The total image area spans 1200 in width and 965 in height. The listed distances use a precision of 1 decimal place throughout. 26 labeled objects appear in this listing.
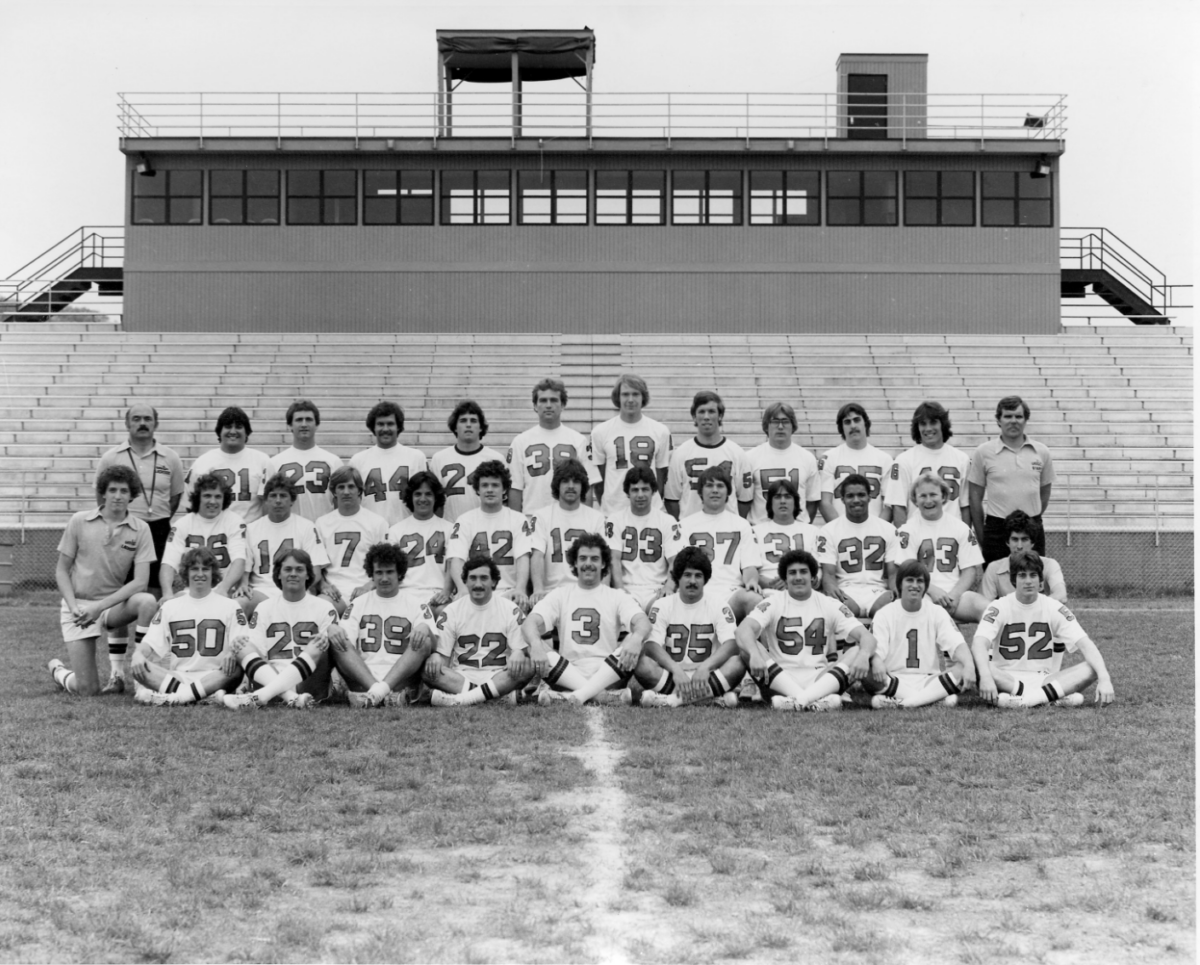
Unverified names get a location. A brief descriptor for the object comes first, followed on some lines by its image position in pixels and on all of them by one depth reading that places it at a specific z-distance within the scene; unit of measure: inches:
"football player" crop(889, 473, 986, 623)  339.3
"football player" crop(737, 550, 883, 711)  296.8
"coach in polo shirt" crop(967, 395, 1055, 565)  354.9
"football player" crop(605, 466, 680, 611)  336.2
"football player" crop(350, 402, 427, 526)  358.6
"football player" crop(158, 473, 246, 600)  331.0
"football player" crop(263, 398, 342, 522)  361.7
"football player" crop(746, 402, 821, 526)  361.7
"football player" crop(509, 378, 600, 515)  359.3
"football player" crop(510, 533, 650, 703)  307.0
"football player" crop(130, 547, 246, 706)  304.2
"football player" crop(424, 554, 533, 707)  307.1
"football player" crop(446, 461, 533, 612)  331.3
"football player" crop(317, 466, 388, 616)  341.4
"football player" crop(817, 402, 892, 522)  356.5
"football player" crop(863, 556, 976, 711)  299.7
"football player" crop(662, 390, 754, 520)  355.3
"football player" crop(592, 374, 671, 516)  355.3
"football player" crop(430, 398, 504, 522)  353.1
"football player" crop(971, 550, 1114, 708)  301.0
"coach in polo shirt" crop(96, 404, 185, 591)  358.0
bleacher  786.8
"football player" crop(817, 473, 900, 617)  337.1
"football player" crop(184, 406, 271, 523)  349.1
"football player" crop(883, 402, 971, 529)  352.5
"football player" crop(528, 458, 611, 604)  335.9
